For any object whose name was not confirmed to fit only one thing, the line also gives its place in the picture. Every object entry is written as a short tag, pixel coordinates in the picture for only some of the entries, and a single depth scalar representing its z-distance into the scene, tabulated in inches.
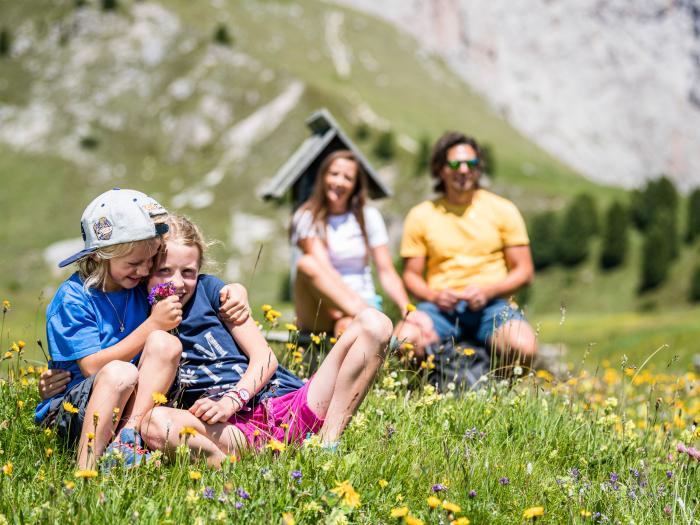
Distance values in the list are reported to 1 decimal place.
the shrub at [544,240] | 3088.1
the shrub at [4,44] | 4626.0
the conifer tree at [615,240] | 3019.2
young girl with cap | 151.6
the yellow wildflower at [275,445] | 133.9
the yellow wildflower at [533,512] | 111.7
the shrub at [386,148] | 3627.0
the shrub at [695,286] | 2667.3
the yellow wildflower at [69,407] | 134.9
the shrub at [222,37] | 4399.6
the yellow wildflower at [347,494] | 117.6
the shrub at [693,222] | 2974.9
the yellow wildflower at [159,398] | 134.1
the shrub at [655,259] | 2811.3
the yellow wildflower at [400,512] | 108.5
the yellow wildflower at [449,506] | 110.9
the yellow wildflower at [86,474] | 111.6
